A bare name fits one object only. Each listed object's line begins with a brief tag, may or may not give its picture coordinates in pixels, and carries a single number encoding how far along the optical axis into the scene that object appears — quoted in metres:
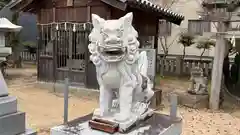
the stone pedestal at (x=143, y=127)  3.23
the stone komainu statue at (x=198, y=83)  7.57
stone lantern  3.12
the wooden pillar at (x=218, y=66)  6.86
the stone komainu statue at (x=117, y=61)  2.91
